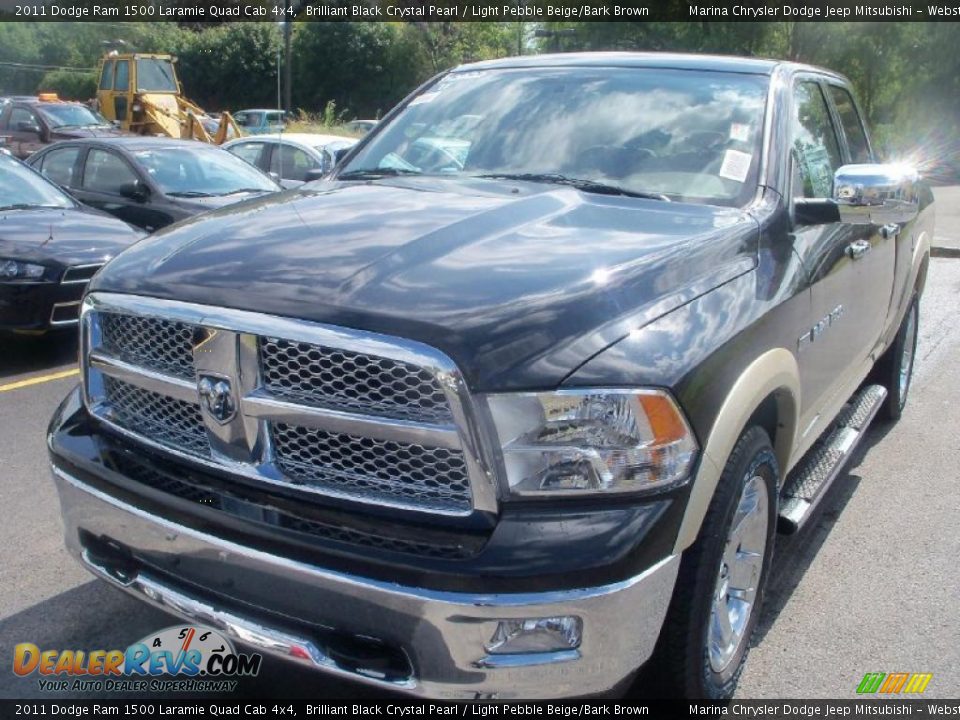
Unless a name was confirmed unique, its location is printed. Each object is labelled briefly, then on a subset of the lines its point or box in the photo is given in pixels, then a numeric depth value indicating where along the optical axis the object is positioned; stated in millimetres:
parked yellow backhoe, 22094
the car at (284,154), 13838
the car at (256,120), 32969
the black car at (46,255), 6758
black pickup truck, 2279
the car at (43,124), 19500
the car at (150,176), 9797
